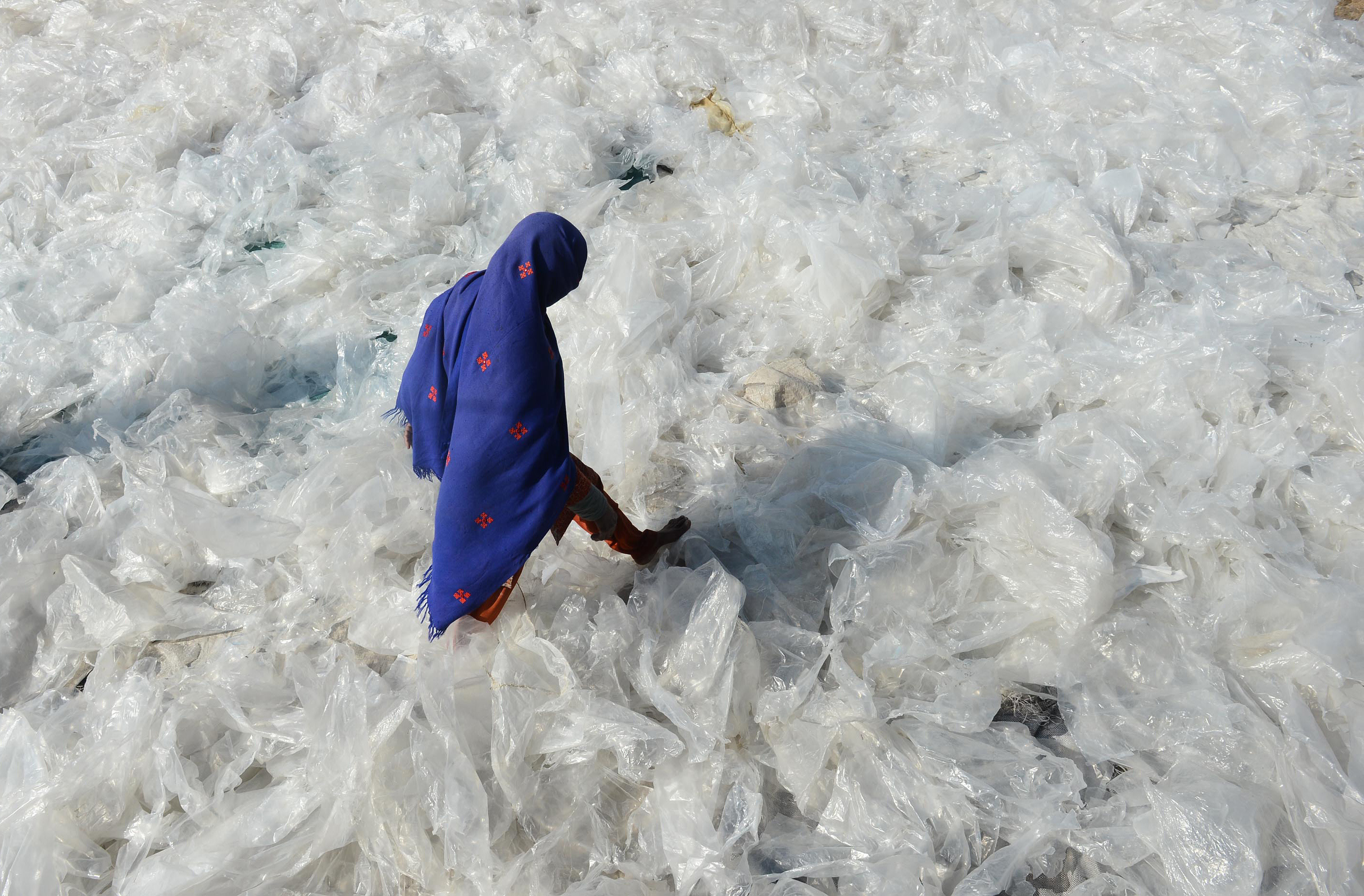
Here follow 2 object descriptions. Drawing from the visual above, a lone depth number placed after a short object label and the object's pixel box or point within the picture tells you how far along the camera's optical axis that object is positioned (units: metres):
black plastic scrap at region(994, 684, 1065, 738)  1.96
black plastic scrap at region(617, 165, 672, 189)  3.57
